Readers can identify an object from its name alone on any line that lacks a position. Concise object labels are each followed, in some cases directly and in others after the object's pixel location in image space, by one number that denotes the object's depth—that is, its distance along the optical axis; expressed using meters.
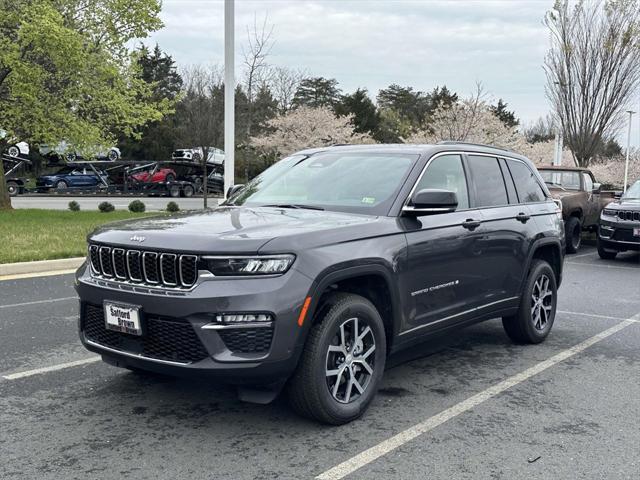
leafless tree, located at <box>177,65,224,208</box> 31.53
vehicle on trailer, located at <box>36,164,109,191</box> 35.22
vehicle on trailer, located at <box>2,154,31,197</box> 33.44
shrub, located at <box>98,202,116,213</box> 20.58
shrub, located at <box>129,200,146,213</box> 21.08
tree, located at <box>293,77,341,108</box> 63.00
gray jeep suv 3.59
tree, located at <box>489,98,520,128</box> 75.62
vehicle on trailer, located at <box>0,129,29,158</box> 34.78
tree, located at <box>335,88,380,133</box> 61.12
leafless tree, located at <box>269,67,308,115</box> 50.06
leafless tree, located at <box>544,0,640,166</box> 21.22
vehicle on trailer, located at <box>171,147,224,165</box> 36.06
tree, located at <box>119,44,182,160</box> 53.03
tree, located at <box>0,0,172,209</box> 16.27
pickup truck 13.48
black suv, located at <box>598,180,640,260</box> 12.17
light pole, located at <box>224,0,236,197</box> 14.51
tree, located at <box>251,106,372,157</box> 40.81
